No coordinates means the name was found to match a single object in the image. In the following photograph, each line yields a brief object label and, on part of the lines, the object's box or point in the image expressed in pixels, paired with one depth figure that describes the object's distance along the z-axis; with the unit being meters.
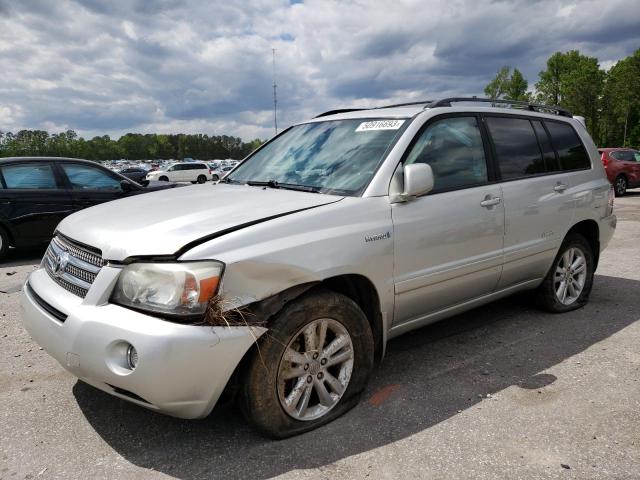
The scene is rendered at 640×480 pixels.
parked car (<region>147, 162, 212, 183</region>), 37.06
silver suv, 2.34
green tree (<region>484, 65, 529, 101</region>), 65.12
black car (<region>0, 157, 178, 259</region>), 7.60
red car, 17.75
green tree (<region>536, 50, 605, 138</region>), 56.12
